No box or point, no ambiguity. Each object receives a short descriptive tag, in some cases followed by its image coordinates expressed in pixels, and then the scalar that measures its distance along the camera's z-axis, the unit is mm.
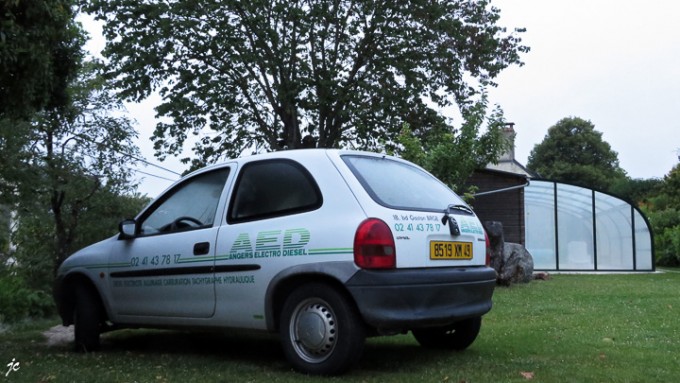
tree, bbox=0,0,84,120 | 5746
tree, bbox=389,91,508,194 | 13312
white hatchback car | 4707
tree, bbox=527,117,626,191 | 66625
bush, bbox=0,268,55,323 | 9094
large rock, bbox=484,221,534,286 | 14023
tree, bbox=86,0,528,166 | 18594
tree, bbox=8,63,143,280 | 11125
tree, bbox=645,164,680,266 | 28328
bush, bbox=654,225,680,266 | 27641
